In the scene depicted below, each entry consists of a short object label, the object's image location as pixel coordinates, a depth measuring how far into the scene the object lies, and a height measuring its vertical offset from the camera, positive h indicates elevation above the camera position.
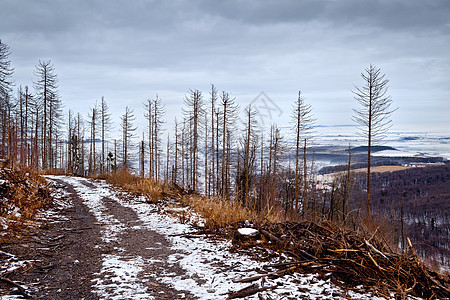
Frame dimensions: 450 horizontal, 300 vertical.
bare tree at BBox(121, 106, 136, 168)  39.56 +1.73
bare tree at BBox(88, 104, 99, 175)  38.03 +2.81
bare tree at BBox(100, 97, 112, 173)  36.84 +3.19
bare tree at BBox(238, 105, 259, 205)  29.41 +0.95
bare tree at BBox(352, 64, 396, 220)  23.31 +2.62
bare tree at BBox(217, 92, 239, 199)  28.20 +2.82
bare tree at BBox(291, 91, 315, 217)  30.92 +1.97
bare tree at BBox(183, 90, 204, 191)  28.87 +3.27
